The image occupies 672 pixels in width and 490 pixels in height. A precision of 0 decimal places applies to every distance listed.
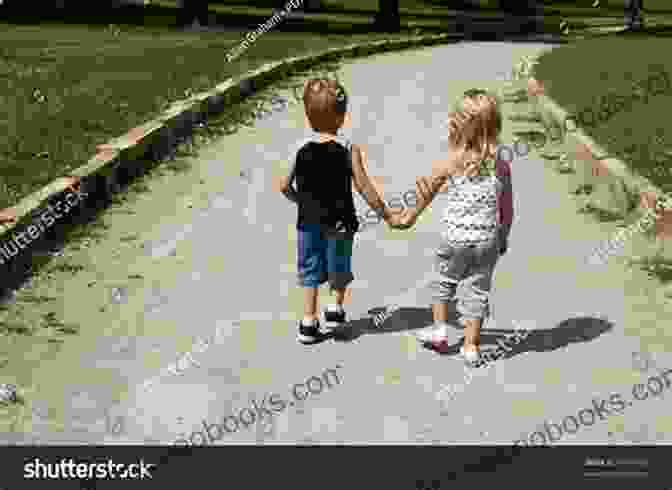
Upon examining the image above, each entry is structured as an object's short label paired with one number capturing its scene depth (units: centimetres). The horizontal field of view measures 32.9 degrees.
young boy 594
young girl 573
